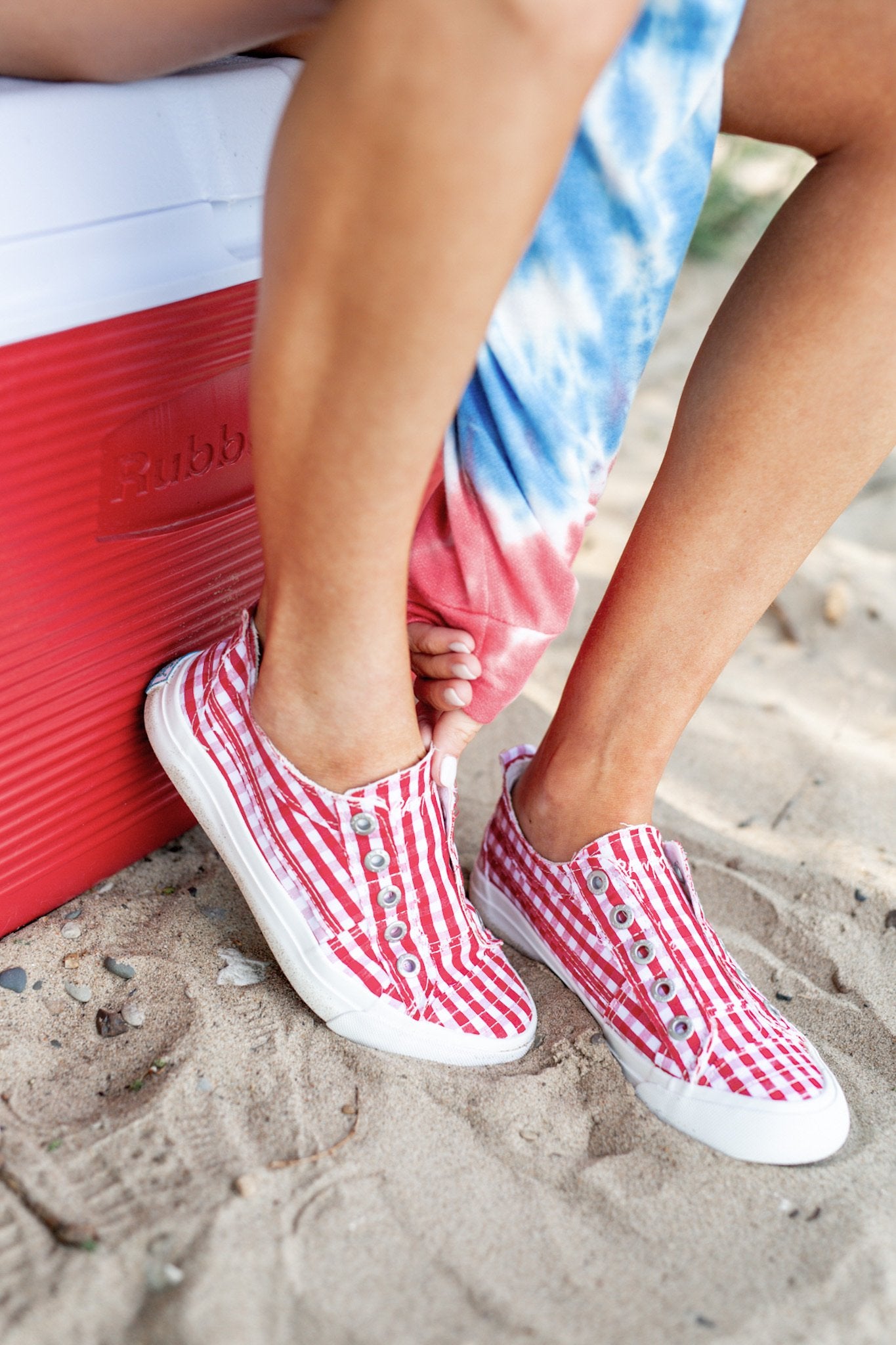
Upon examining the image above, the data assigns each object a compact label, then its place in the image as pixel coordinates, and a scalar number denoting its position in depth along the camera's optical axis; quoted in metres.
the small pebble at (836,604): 1.91
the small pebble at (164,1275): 0.76
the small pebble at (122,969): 1.05
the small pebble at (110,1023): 0.99
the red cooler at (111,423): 0.88
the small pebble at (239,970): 1.06
